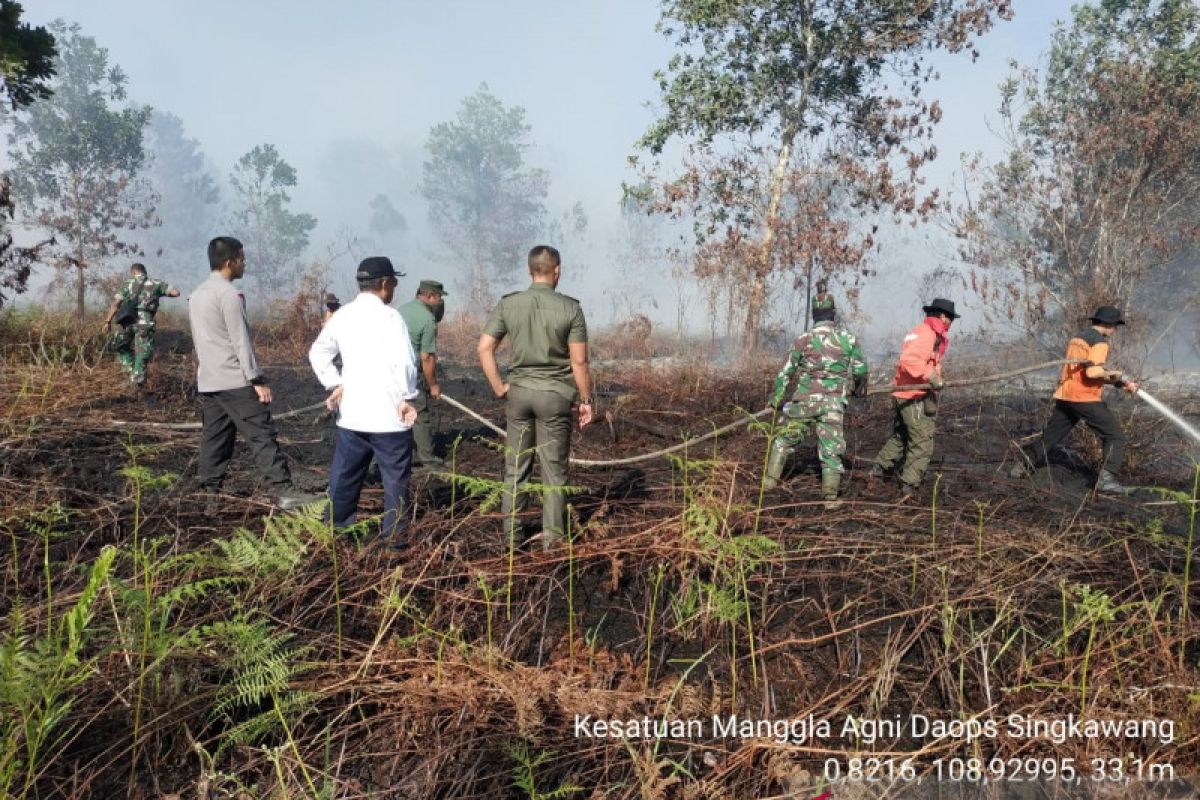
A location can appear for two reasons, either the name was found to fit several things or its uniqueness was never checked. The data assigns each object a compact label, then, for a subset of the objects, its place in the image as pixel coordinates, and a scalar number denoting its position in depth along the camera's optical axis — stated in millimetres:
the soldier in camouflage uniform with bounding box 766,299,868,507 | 5086
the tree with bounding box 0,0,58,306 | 10461
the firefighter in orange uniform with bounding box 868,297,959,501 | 5316
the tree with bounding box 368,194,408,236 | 71000
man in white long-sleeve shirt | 3680
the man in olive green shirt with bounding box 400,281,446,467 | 6047
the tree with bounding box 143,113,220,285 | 64812
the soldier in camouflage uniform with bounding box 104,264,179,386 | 8859
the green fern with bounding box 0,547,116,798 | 1567
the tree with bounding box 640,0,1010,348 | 14492
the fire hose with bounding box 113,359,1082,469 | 4680
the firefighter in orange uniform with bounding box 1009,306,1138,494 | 5602
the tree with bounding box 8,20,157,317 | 27594
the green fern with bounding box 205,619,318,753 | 2199
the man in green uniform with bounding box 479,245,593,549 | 3979
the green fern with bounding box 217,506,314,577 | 2908
